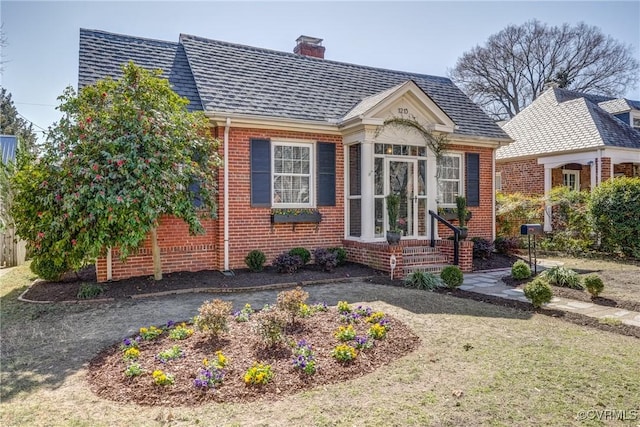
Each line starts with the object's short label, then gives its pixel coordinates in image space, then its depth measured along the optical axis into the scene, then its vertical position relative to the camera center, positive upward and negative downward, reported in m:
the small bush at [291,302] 5.20 -1.12
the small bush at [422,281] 8.09 -1.36
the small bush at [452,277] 7.88 -1.23
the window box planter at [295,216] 9.69 -0.08
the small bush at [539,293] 6.38 -1.25
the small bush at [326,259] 9.50 -1.09
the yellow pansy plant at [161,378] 3.53 -1.43
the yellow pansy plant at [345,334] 4.65 -1.37
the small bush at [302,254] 9.57 -0.95
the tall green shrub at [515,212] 15.05 +0.03
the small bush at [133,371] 3.75 -1.44
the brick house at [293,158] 9.30 +1.36
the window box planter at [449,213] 11.43 -0.01
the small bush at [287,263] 9.14 -1.13
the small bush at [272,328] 4.41 -1.24
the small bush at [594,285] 7.16 -1.26
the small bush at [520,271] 8.87 -1.26
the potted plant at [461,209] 11.18 +0.10
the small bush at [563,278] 8.16 -1.31
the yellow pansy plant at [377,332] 4.75 -1.38
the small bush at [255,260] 9.23 -1.06
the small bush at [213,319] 4.67 -1.21
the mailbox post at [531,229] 9.48 -0.38
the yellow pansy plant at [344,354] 4.08 -1.40
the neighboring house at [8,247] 11.34 -1.01
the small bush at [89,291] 7.20 -1.39
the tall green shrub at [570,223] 13.53 -0.36
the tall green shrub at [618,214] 12.18 -0.04
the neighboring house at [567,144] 15.27 +2.69
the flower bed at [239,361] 3.51 -1.47
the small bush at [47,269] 8.40 -1.15
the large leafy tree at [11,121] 30.91 +7.24
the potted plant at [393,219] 9.38 -0.15
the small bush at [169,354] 4.07 -1.43
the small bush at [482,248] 11.70 -1.01
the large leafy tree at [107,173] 6.93 +0.69
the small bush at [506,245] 12.59 -0.98
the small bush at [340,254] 9.90 -0.99
